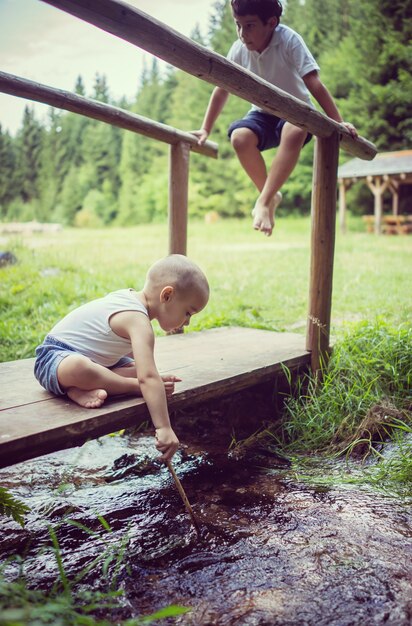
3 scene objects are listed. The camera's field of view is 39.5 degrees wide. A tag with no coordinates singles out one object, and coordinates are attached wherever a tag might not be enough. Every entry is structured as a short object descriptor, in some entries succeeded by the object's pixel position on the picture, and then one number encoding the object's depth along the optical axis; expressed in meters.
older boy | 3.25
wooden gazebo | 13.73
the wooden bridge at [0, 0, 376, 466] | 1.78
